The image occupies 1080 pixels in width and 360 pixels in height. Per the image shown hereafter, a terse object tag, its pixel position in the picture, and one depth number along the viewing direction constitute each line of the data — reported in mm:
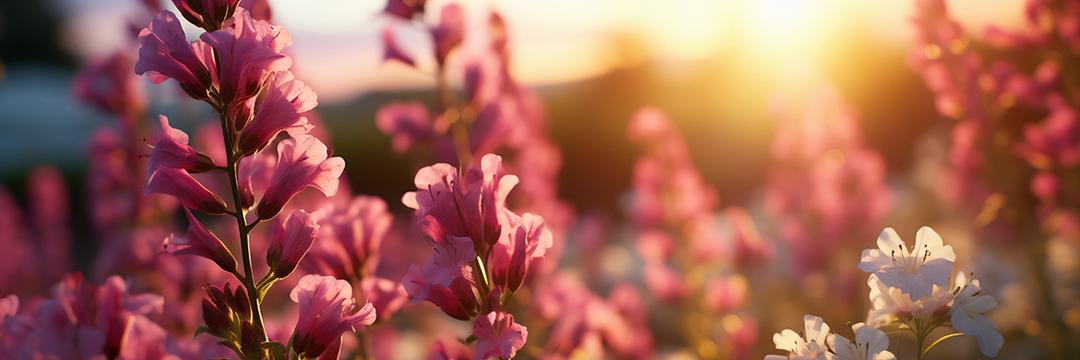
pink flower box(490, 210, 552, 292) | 591
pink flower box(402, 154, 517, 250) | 571
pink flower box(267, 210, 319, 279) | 595
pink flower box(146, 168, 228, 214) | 589
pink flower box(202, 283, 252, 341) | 581
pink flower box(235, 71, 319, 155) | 588
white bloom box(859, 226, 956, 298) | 563
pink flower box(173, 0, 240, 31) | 587
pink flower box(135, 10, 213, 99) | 575
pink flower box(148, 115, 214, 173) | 581
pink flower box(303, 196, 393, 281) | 693
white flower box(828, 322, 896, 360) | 558
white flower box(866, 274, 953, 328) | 588
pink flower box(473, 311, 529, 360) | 567
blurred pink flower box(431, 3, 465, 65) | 904
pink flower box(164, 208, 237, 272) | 590
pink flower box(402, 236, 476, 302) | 561
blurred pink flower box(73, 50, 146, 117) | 1182
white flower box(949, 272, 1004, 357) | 562
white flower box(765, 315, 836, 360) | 564
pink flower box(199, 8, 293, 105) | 569
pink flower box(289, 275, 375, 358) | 590
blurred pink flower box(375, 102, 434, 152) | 956
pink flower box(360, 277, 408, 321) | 682
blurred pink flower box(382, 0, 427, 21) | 872
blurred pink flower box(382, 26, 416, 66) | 922
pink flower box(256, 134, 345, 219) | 593
